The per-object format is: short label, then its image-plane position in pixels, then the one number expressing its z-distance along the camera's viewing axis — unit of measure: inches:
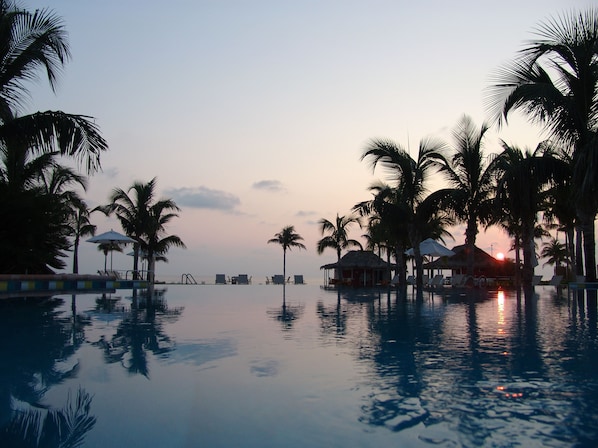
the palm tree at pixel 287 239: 1818.4
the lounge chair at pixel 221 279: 1668.3
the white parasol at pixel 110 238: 930.7
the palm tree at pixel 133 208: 1191.6
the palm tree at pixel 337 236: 1611.7
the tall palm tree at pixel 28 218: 605.5
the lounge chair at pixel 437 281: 1070.6
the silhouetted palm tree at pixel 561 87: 521.3
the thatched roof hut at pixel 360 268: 1567.4
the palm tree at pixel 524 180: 626.8
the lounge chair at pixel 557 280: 888.9
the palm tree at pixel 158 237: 1219.2
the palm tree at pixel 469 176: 832.3
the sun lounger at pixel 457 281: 1026.5
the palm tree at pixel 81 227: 1016.9
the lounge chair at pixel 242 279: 1684.3
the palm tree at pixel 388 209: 846.5
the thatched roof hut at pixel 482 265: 1470.2
